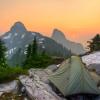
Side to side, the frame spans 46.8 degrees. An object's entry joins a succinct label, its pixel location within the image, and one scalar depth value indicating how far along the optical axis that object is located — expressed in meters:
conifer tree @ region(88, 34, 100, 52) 30.36
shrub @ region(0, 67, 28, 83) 11.00
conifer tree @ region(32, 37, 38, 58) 33.79
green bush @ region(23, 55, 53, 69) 19.15
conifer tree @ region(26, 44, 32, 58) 34.08
